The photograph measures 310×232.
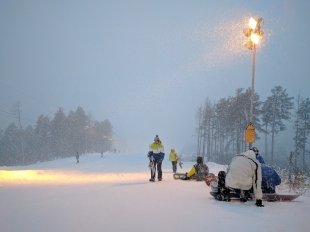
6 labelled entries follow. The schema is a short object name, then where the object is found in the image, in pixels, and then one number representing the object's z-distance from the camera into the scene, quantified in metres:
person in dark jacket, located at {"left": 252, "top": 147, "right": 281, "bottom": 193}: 10.77
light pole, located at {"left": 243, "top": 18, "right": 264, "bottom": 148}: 17.74
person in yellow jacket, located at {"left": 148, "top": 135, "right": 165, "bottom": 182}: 18.50
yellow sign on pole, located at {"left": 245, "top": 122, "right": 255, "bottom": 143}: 17.17
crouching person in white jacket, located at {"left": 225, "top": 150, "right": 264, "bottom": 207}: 9.87
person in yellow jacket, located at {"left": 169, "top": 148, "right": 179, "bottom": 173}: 28.42
